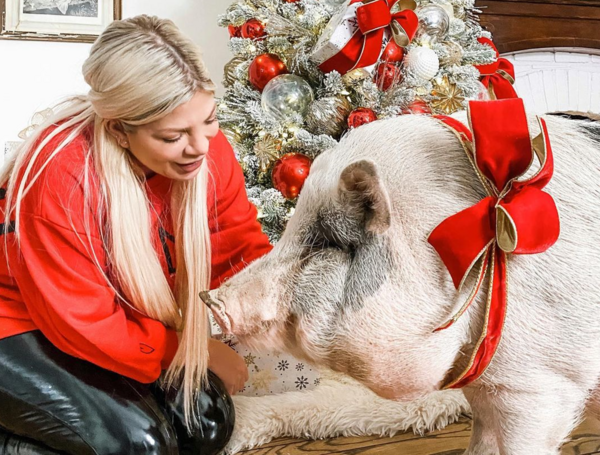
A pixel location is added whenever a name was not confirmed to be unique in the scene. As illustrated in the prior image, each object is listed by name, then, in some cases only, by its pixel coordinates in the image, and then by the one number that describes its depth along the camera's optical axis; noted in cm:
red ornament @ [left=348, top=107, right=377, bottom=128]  140
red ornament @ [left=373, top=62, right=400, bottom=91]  148
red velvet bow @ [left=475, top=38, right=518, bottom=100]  162
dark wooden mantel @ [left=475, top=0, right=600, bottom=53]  212
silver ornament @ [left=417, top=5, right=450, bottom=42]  149
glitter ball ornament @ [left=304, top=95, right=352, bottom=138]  145
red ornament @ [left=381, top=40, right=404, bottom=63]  147
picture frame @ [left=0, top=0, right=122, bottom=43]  202
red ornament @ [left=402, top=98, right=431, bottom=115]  141
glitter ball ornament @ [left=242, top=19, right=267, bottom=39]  159
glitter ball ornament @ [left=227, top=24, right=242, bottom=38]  166
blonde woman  83
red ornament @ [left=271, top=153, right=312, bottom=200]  142
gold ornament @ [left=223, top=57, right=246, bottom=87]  165
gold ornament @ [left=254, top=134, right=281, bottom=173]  149
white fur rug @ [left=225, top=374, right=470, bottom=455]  118
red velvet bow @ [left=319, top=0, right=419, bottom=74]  137
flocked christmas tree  143
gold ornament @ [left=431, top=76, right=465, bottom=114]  150
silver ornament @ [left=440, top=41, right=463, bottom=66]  152
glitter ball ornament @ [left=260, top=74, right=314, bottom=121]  148
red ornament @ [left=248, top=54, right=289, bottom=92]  155
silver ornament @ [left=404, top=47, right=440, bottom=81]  146
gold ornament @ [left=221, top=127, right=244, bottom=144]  155
